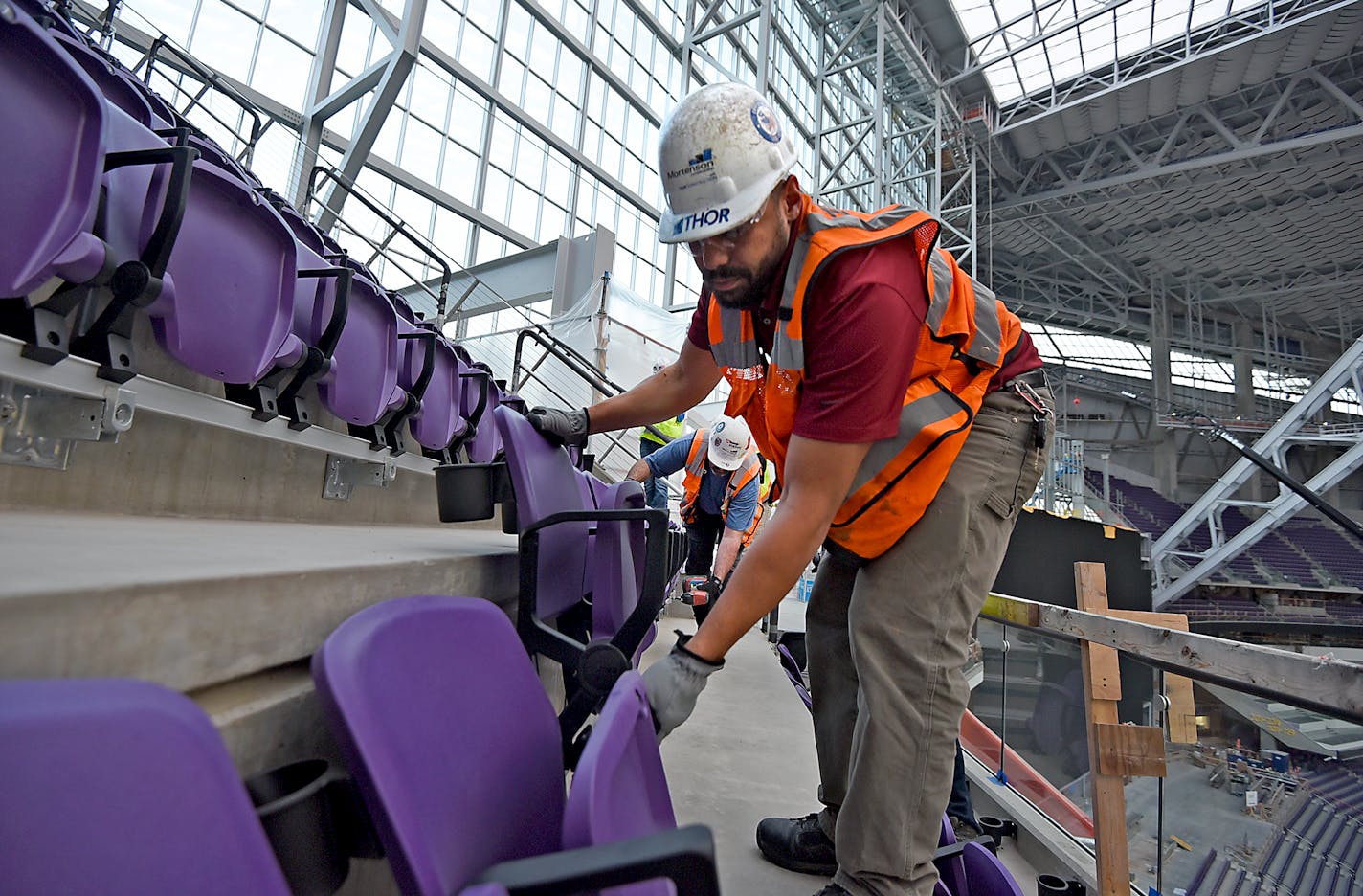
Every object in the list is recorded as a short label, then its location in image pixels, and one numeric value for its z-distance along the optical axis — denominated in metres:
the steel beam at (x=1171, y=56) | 12.01
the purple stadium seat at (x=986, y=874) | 1.33
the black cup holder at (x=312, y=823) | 0.59
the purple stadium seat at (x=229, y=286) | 1.57
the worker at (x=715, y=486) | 3.77
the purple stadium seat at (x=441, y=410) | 2.71
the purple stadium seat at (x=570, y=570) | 1.17
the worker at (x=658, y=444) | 4.41
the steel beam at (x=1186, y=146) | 14.07
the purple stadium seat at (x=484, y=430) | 3.26
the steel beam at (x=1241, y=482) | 14.06
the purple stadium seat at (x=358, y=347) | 2.11
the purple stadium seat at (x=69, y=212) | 1.17
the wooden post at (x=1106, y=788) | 2.01
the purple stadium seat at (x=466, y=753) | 0.54
